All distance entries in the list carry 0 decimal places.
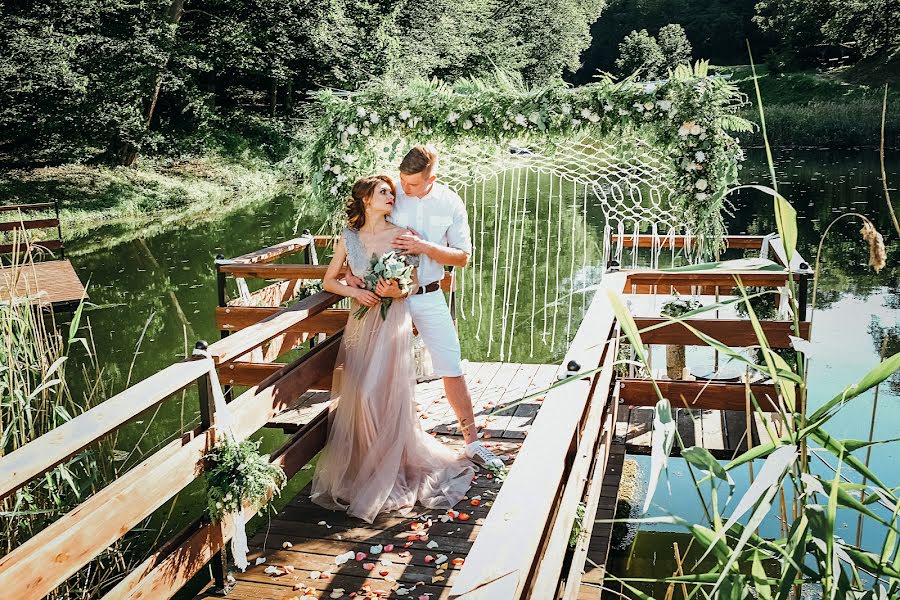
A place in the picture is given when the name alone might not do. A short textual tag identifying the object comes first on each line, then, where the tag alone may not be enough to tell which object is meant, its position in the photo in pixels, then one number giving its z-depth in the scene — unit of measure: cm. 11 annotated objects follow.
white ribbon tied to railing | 324
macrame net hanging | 664
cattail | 128
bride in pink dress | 406
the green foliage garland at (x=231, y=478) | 325
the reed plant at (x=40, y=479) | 328
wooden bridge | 202
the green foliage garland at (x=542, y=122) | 598
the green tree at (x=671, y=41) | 6191
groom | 418
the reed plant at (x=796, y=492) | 124
